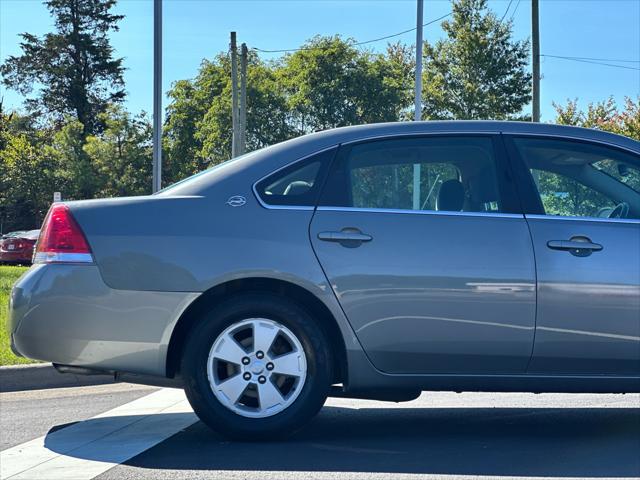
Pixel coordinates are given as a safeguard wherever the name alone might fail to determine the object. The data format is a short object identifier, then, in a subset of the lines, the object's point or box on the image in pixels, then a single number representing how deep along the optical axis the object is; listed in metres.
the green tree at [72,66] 63.50
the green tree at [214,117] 49.06
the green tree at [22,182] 49.38
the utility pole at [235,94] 33.75
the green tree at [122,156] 51.25
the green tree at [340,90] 48.53
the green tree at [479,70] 42.34
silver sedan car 4.67
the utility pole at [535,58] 25.03
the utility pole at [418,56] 22.70
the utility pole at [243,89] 35.47
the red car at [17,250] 31.98
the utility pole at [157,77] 17.28
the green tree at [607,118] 39.49
